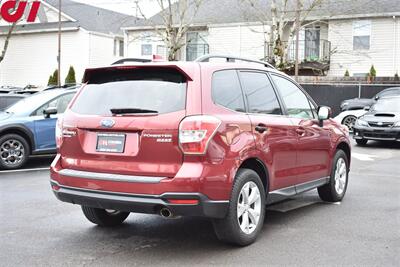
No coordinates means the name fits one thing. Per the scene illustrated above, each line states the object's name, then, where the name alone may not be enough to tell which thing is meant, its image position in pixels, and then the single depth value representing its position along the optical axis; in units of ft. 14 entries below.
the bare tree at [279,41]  77.34
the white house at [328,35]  98.53
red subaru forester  15.55
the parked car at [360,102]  69.82
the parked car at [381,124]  50.37
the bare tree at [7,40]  99.41
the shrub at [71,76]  117.50
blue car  34.65
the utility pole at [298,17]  74.23
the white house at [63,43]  125.29
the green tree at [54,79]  119.65
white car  64.57
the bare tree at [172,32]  87.66
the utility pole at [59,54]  112.75
